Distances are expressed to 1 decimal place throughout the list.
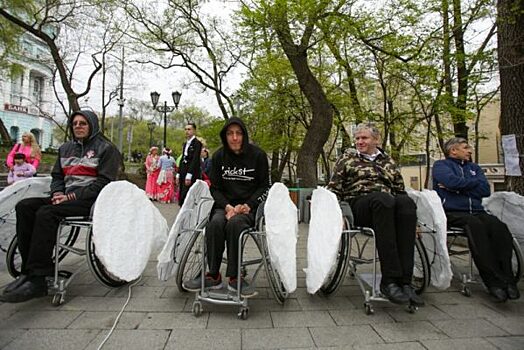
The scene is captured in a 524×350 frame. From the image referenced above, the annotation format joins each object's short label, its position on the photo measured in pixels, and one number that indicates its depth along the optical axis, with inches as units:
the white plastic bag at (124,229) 90.4
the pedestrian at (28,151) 214.5
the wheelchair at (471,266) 108.7
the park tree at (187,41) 466.3
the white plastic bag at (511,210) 120.2
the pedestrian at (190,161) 229.6
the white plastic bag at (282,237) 87.7
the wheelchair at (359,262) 95.9
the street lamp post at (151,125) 957.8
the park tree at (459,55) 222.6
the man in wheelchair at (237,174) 112.7
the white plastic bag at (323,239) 88.9
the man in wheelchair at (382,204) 93.5
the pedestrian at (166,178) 401.7
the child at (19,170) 210.5
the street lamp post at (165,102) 542.3
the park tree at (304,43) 238.5
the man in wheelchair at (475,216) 102.3
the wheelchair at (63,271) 99.0
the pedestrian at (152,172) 407.2
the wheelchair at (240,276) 91.7
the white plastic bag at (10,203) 108.9
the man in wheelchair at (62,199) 94.5
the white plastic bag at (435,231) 97.9
